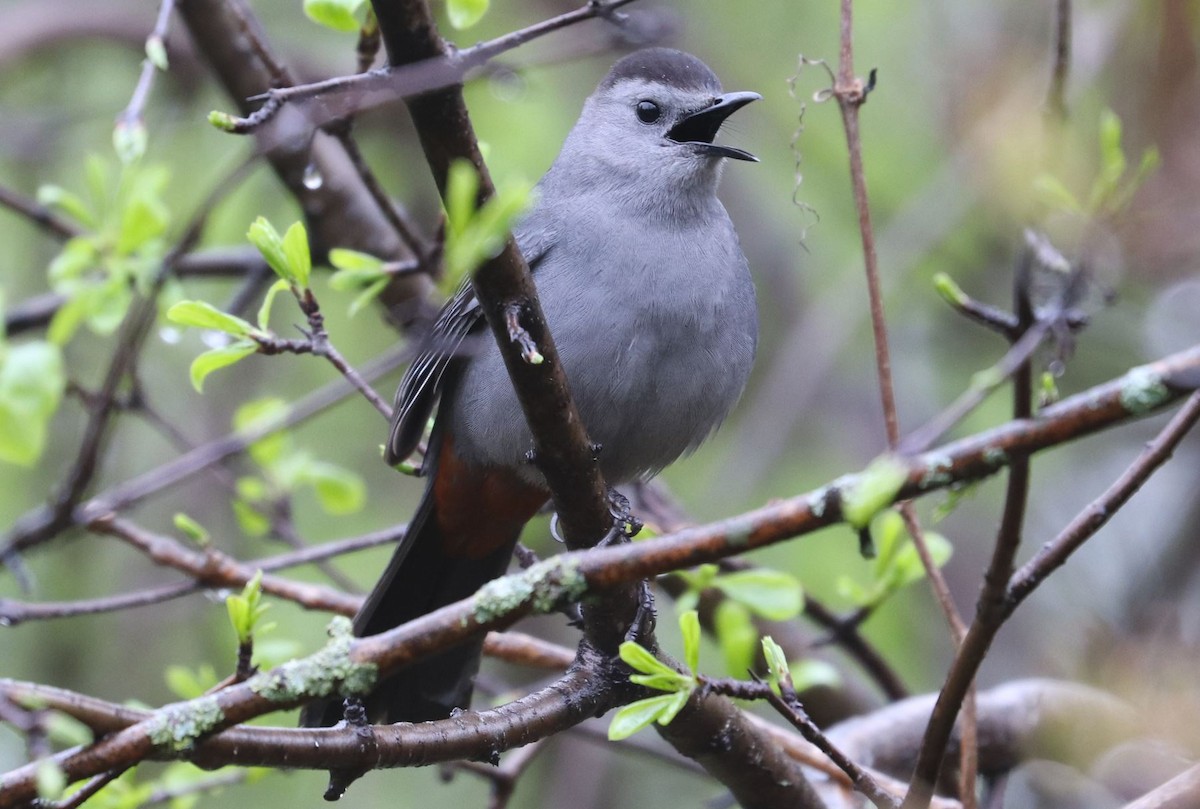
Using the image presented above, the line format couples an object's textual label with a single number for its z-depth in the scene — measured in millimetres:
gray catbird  6461
